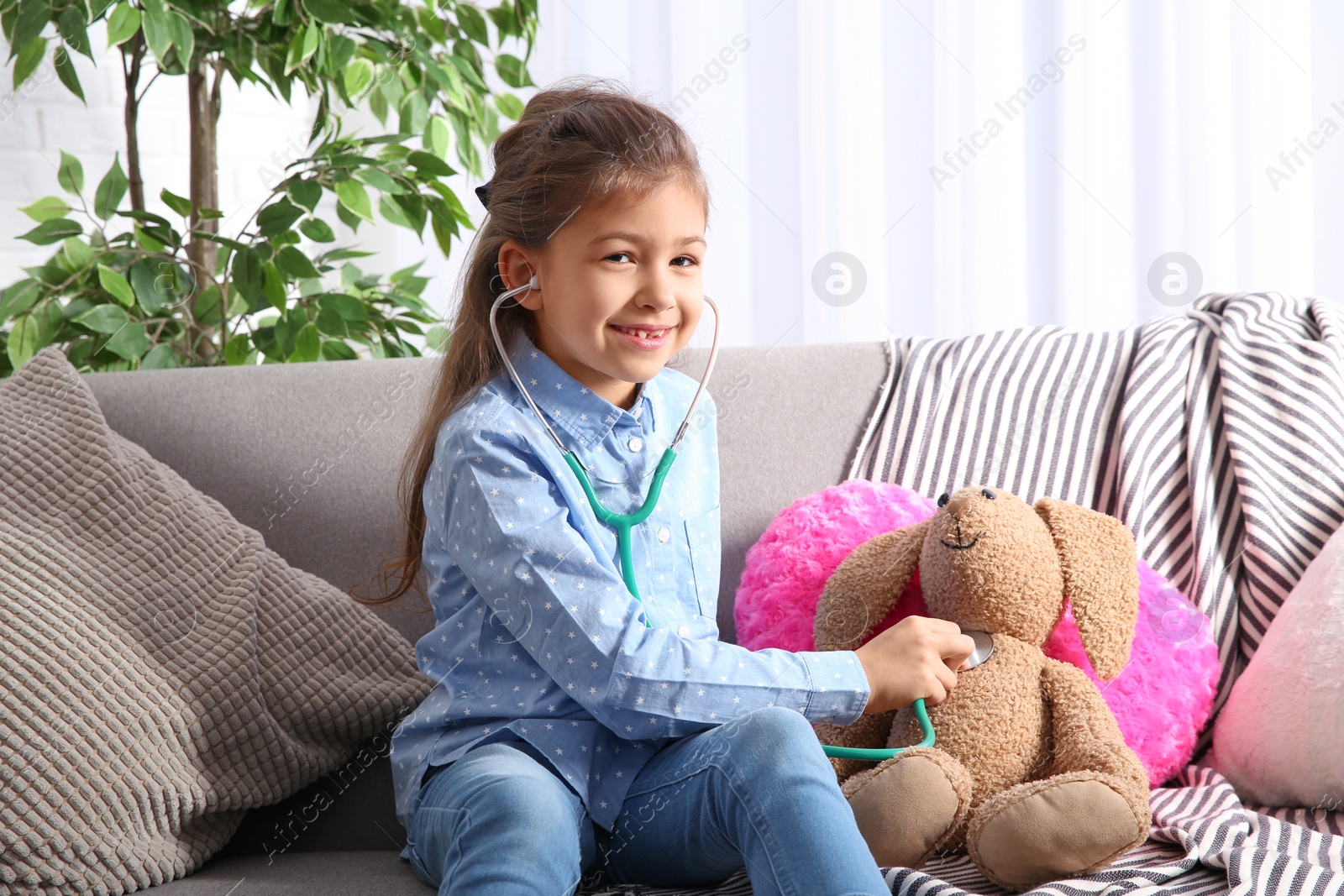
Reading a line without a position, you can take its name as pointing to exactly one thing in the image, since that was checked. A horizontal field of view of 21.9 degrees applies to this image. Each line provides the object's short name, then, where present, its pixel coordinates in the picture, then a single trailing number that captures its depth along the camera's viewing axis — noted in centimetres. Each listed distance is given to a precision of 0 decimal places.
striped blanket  222
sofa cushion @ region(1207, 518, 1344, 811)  211
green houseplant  251
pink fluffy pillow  215
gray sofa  232
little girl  199
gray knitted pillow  208
